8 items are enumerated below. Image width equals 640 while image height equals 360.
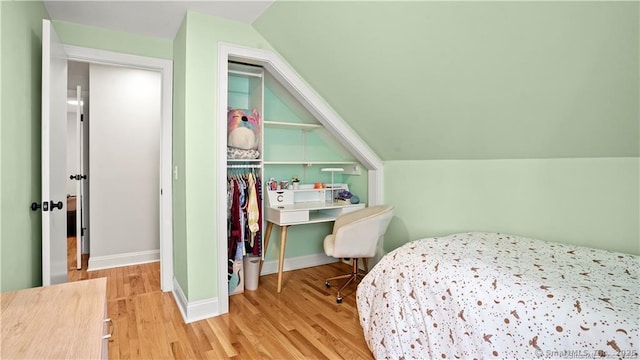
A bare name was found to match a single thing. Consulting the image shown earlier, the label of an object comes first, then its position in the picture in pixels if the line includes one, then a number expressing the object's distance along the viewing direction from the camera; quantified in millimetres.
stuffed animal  3000
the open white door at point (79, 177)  3686
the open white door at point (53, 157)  1855
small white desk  3062
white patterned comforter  1277
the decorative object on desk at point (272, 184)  3409
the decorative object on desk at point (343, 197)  3561
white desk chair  2848
